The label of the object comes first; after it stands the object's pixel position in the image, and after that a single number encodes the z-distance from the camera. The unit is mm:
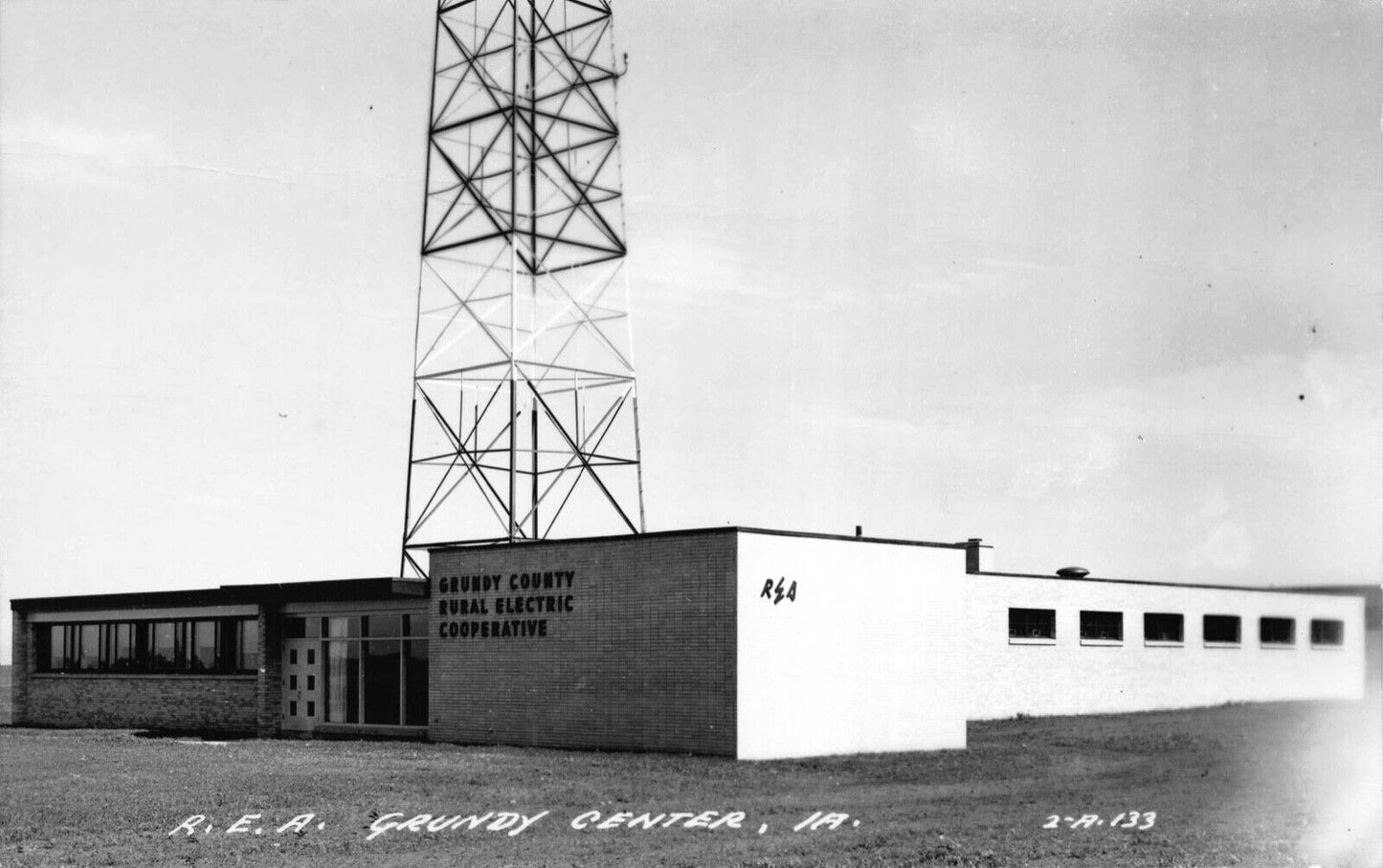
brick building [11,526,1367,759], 27016
